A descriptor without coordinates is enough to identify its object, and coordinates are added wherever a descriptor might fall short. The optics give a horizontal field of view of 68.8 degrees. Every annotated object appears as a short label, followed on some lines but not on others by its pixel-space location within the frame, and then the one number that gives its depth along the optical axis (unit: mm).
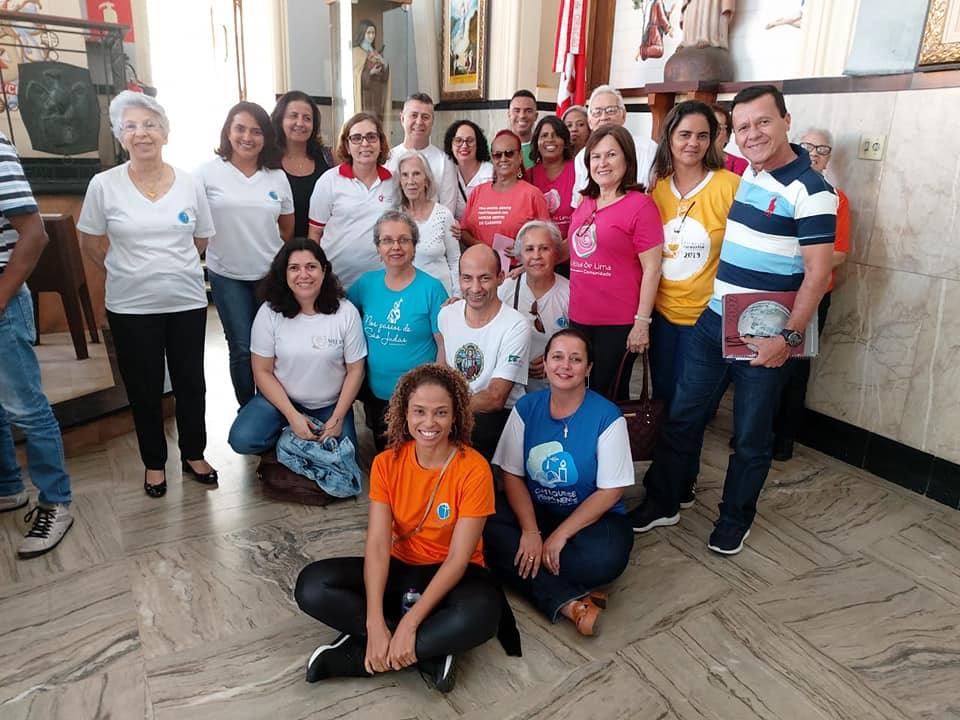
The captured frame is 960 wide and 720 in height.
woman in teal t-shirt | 2648
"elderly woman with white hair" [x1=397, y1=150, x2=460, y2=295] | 2867
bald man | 2393
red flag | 4719
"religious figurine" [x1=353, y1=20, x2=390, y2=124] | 5539
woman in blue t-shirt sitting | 2016
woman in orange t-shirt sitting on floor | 1703
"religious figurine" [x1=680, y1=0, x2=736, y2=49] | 3822
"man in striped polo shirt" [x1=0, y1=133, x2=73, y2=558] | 1979
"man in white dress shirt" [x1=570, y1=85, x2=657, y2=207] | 2838
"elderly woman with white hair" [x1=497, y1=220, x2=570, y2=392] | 2590
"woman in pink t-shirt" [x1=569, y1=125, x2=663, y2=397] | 2309
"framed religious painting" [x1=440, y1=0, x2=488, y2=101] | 5426
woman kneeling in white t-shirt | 2598
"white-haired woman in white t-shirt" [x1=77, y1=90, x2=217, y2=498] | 2281
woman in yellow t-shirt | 2201
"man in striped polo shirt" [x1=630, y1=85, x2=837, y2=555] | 1962
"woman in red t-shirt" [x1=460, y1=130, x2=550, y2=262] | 2904
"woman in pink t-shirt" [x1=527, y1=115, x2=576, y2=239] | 3115
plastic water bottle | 1767
